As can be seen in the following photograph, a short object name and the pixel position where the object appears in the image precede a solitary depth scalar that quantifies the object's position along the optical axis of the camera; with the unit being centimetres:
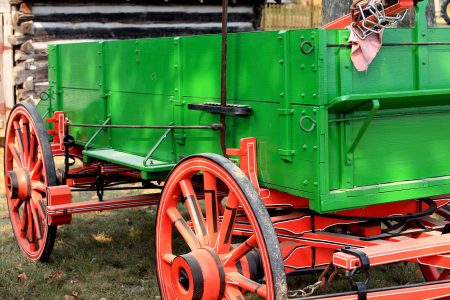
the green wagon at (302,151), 331
